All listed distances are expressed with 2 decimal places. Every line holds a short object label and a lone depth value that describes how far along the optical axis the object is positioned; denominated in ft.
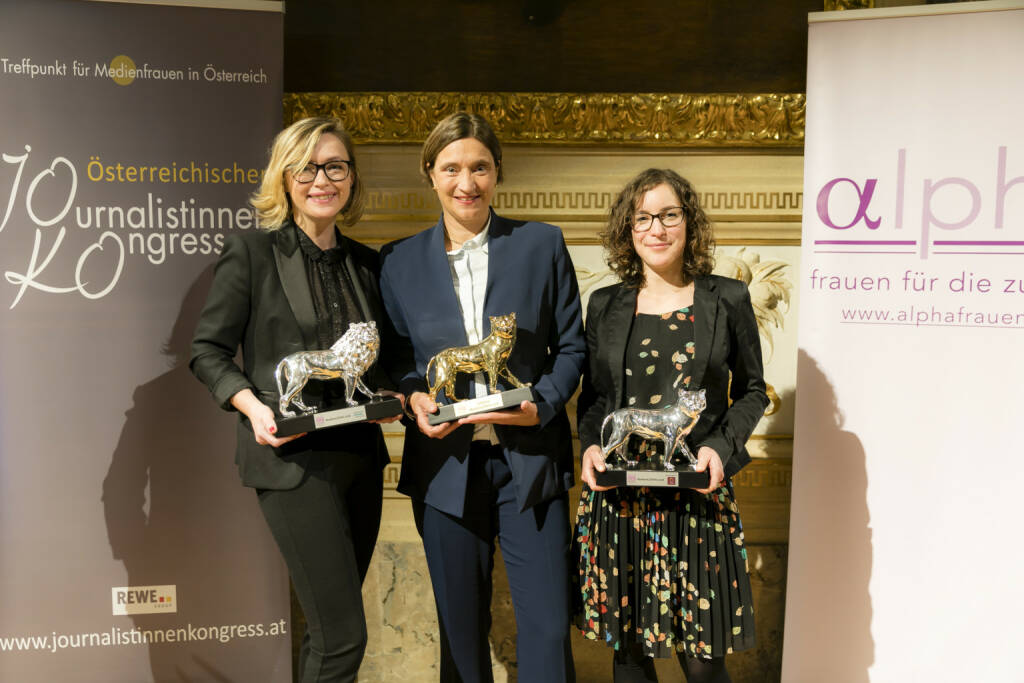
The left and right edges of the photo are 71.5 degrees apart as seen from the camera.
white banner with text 8.52
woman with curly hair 6.90
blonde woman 6.64
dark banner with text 8.66
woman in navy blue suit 6.96
